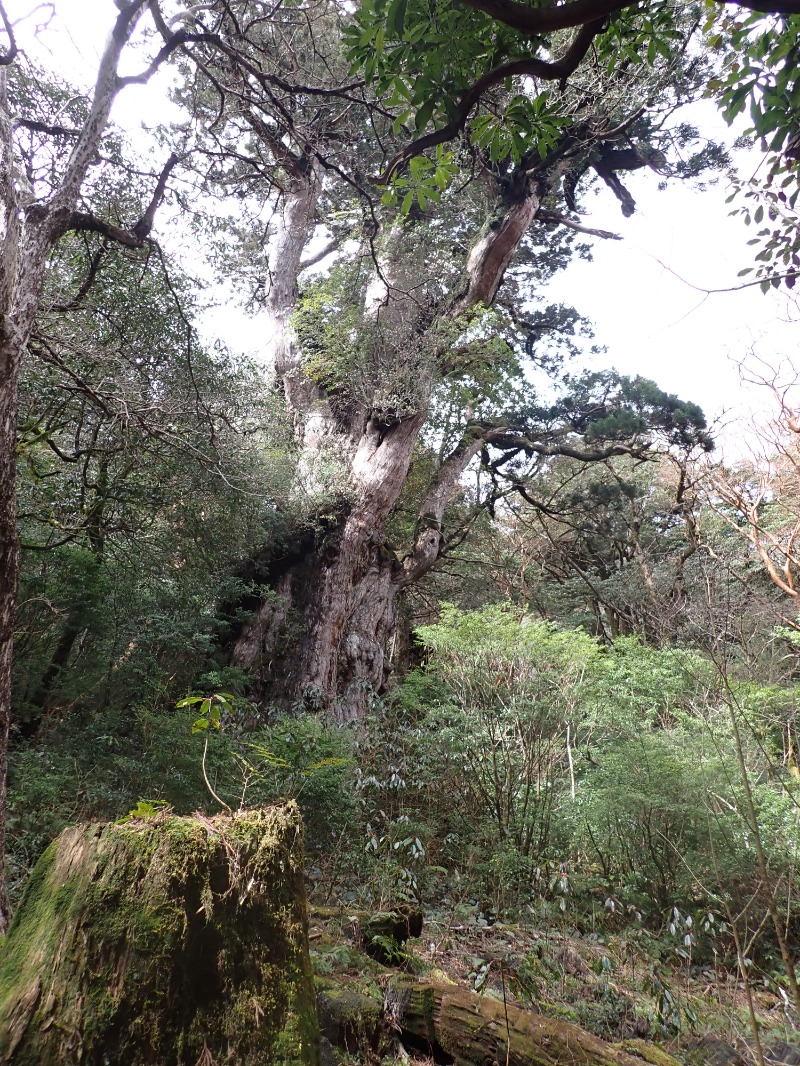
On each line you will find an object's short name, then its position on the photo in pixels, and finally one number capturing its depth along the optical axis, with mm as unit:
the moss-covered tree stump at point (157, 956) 1454
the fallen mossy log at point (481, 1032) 2580
